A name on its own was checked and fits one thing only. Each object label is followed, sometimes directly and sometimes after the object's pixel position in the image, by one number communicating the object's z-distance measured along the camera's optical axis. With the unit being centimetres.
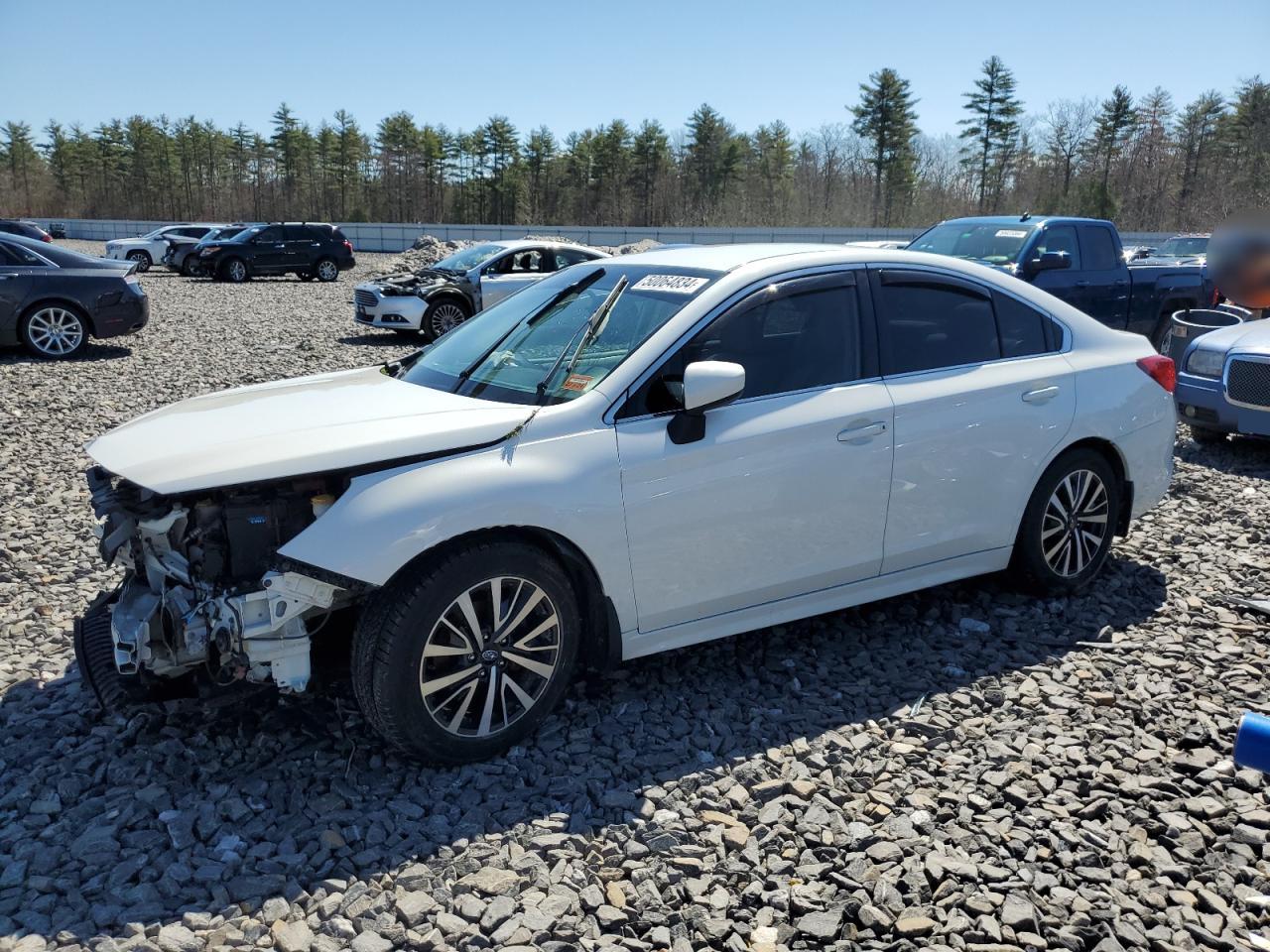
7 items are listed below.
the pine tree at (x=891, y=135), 6191
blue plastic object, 197
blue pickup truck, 1187
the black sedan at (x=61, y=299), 1302
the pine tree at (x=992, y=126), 6047
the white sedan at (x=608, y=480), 340
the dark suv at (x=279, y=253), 3073
